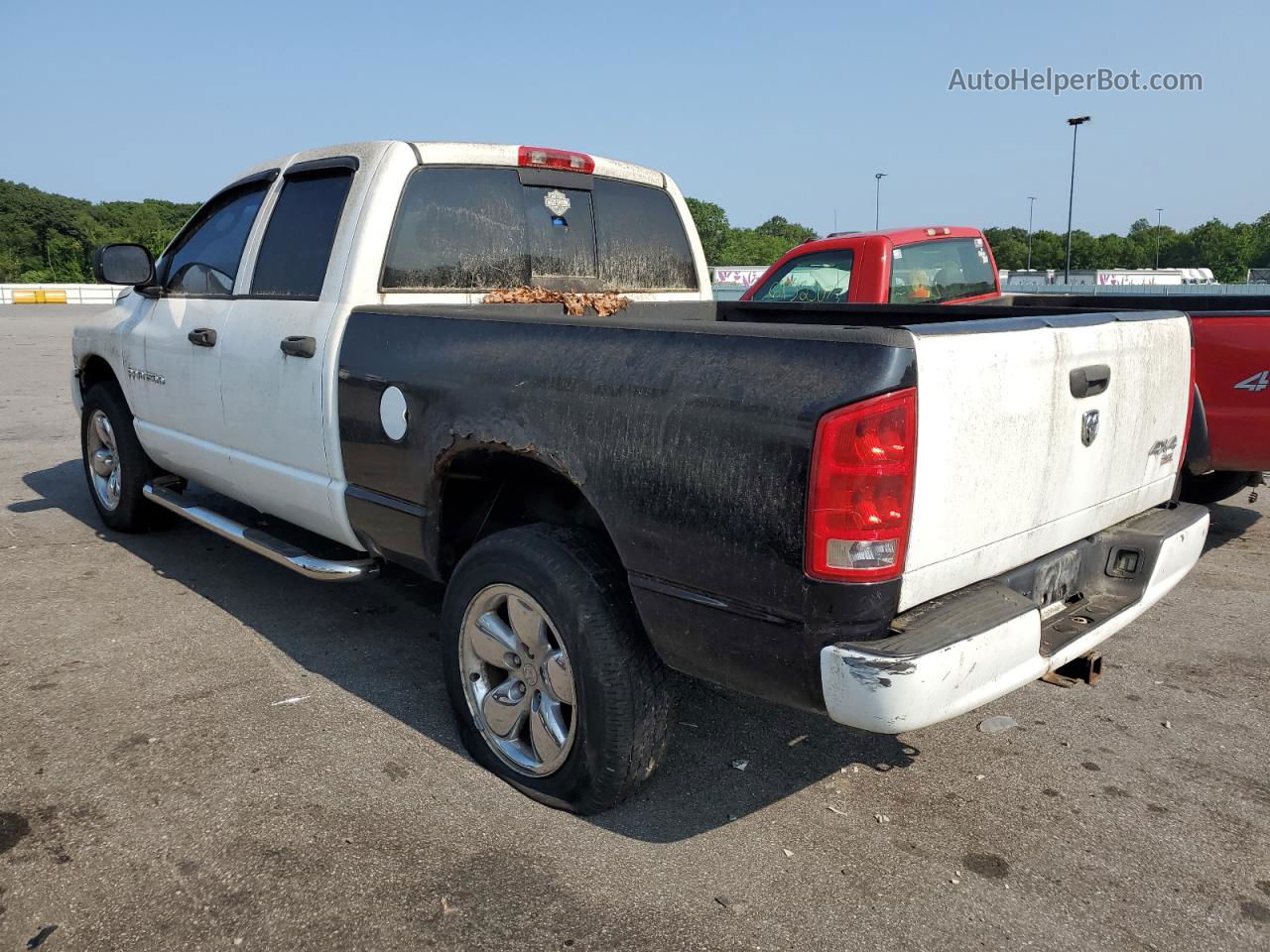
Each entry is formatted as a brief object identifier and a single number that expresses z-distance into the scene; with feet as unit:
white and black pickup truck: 7.41
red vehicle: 15.92
